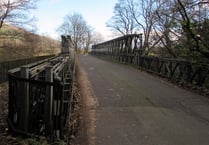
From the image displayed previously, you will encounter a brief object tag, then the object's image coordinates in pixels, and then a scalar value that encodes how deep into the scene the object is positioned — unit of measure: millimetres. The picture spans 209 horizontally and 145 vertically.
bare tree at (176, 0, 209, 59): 7077
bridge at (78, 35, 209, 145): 3060
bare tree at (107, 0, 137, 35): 27971
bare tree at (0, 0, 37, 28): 13883
